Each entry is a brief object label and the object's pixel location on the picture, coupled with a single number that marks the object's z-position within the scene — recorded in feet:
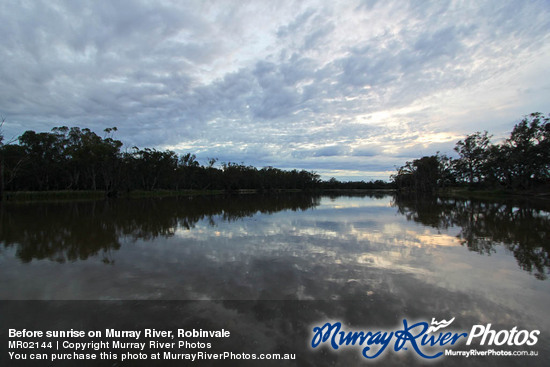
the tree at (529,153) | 144.05
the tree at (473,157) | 204.51
